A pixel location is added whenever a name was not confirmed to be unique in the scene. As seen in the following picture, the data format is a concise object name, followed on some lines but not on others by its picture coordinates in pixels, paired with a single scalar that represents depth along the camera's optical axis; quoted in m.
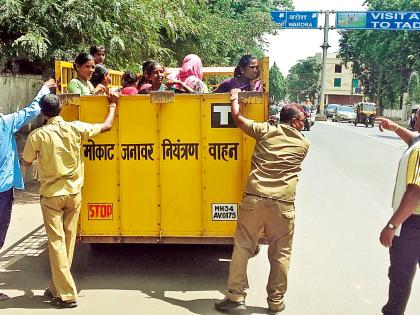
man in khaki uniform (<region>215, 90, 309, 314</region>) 4.17
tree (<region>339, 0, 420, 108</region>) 43.59
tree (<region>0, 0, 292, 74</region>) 8.38
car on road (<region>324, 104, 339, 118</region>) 55.74
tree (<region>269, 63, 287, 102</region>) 106.60
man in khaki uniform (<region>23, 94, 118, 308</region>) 4.28
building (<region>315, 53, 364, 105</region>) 107.69
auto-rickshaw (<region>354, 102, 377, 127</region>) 40.47
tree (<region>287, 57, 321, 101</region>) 112.00
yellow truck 4.74
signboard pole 41.27
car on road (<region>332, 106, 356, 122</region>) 48.28
